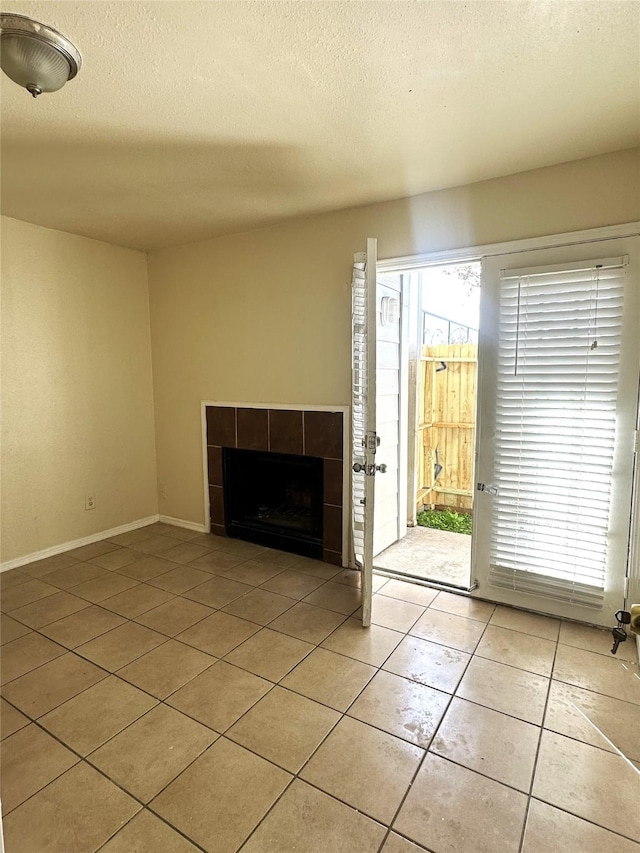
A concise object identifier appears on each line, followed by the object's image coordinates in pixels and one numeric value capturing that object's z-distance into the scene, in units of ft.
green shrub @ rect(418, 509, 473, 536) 14.61
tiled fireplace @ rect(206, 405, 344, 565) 11.23
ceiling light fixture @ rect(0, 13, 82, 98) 4.86
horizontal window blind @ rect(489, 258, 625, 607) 7.91
